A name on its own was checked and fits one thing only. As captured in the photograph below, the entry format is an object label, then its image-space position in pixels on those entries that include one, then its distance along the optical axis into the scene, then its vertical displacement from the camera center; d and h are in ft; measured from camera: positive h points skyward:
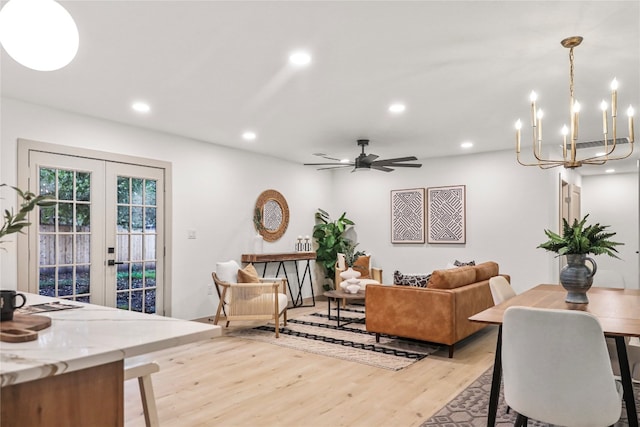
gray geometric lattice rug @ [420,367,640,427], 8.65 -4.21
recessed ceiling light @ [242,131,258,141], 17.22 +3.28
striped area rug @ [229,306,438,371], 13.19 -4.40
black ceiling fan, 17.15 +2.12
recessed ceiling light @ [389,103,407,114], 13.48 +3.45
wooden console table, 19.75 -2.15
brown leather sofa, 13.06 -2.94
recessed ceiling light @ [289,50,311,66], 9.57 +3.60
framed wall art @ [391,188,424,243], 22.82 -0.04
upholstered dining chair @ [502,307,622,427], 5.74 -2.11
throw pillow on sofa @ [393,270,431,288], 14.33 -2.17
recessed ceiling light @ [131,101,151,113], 13.23 +3.45
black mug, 4.58 -0.96
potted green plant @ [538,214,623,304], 8.79 -0.75
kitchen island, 3.42 -1.25
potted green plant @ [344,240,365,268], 23.06 -2.13
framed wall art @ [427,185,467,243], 21.53 +0.06
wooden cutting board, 3.97 -1.13
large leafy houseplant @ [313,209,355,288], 24.14 -1.45
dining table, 6.66 -1.89
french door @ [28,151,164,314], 13.53 -0.62
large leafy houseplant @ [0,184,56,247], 4.08 +0.01
